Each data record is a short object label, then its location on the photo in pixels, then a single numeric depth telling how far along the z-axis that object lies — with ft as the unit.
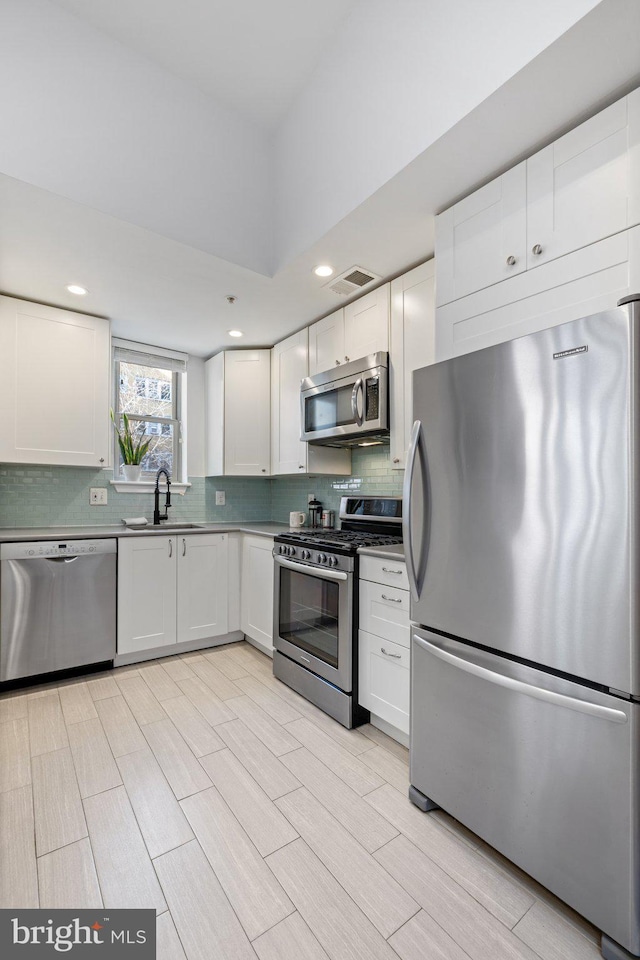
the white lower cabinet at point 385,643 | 6.57
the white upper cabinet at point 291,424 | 10.72
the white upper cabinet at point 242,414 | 12.14
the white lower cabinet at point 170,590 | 9.80
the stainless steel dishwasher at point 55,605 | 8.54
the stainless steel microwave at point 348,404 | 8.44
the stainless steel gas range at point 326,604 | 7.37
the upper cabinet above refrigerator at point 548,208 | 4.51
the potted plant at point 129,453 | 11.68
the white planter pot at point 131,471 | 11.74
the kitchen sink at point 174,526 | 11.09
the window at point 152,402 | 12.09
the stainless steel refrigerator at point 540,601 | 3.66
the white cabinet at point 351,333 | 8.64
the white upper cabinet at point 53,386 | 9.43
